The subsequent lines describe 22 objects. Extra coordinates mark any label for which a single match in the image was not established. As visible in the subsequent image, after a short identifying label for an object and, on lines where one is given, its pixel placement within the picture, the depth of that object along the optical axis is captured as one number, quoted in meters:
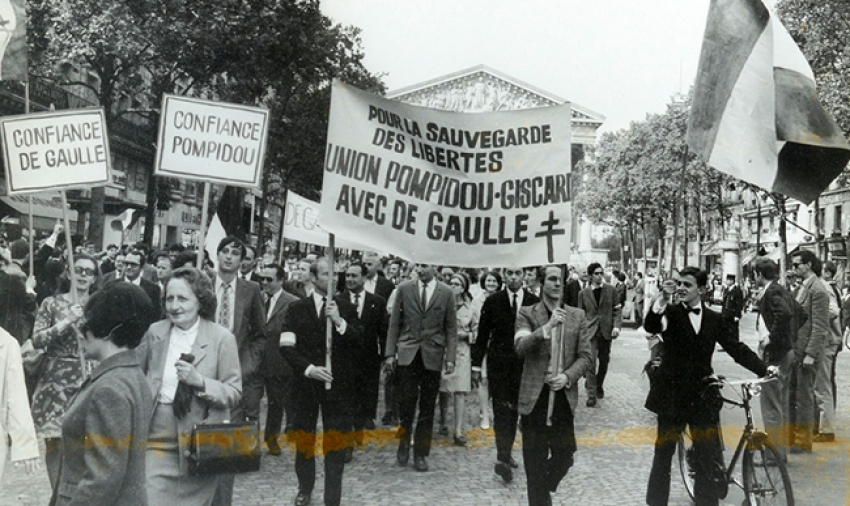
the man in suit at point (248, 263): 10.57
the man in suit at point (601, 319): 12.70
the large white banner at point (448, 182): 6.03
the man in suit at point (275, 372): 8.84
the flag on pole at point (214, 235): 10.98
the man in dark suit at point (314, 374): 6.69
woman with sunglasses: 5.79
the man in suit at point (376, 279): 11.48
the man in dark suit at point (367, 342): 8.09
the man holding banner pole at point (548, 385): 6.34
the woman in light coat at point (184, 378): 4.59
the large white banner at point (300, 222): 13.17
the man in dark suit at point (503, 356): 8.01
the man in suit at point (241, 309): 7.44
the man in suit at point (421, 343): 8.48
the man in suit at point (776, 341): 8.38
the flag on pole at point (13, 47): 9.02
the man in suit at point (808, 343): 9.12
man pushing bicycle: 6.20
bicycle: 6.01
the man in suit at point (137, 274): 8.25
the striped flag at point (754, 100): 5.96
